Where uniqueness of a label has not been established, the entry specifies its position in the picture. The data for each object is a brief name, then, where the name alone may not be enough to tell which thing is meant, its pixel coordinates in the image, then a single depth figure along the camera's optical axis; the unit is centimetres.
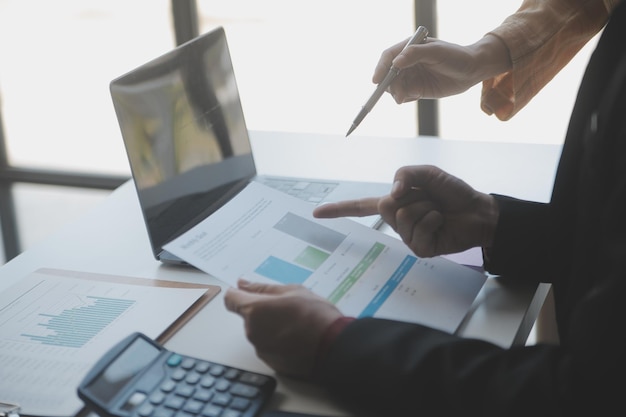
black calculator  88
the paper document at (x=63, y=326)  96
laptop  124
